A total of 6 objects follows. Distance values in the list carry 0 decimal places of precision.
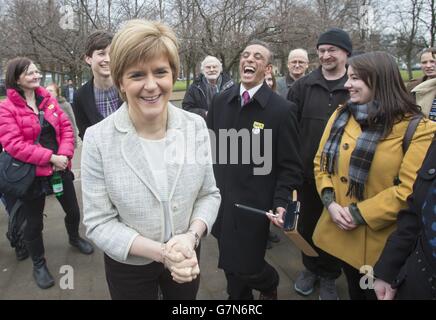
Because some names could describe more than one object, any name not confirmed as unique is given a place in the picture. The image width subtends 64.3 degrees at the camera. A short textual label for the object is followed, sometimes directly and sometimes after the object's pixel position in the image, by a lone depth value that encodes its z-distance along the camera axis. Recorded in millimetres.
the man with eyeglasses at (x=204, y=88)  4805
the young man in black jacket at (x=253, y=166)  2457
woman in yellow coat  2066
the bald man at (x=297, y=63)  4621
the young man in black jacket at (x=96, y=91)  2844
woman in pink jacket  3010
